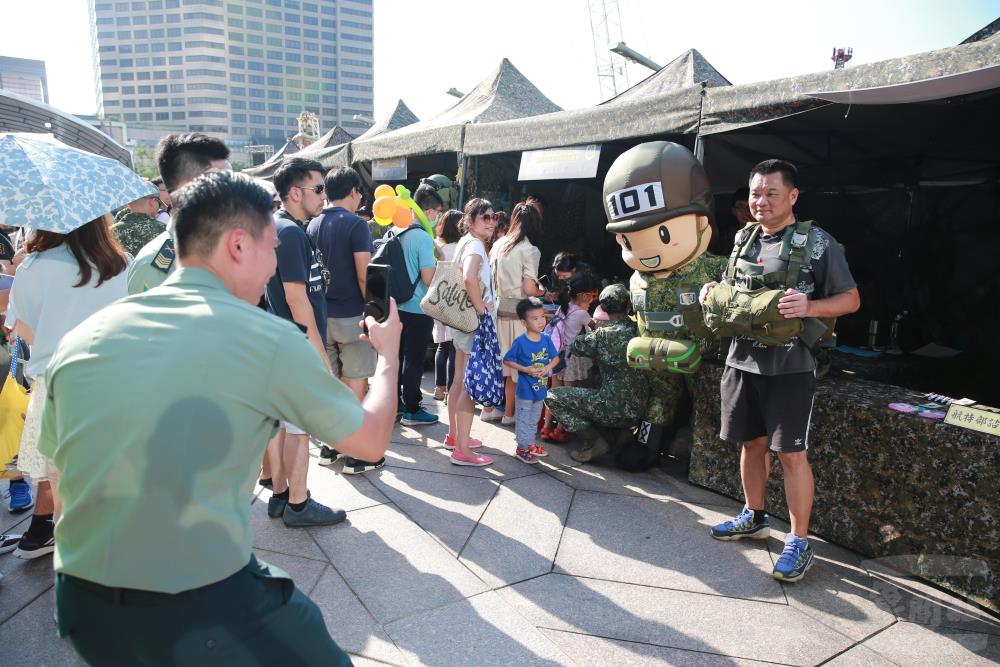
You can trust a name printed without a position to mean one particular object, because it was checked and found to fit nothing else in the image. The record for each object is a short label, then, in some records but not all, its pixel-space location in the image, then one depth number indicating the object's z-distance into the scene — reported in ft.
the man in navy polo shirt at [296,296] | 10.77
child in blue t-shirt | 14.71
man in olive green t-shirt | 3.97
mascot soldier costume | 12.73
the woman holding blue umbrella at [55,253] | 8.82
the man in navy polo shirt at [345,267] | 13.50
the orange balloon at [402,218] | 15.65
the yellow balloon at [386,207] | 15.75
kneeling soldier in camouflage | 14.74
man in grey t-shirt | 9.82
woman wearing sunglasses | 14.90
